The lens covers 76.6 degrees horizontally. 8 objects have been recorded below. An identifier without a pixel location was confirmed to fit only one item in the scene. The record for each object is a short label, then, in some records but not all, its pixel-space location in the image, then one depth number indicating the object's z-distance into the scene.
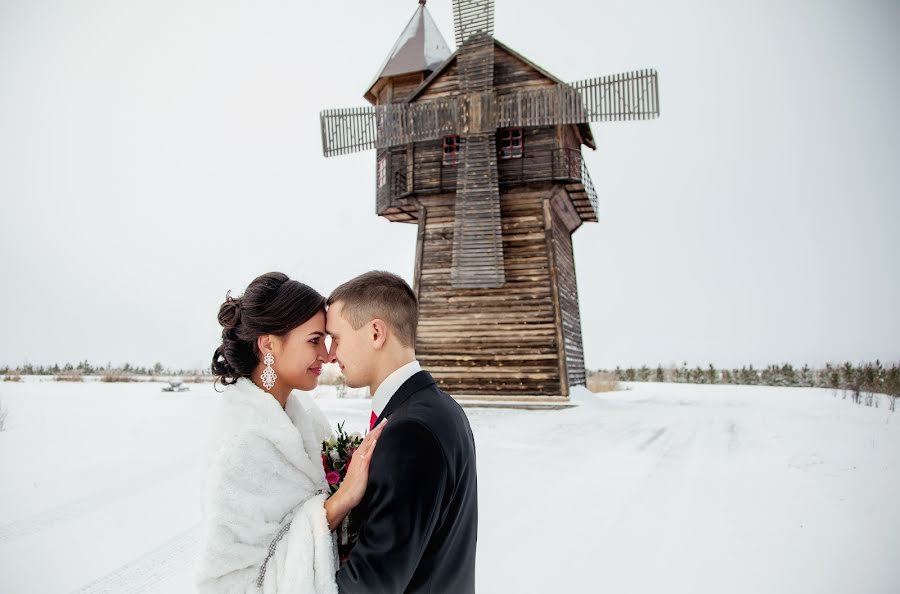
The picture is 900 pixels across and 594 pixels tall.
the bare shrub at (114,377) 20.30
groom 1.63
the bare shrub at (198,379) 23.11
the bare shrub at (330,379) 26.62
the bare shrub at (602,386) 26.45
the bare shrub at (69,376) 19.21
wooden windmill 15.53
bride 1.78
